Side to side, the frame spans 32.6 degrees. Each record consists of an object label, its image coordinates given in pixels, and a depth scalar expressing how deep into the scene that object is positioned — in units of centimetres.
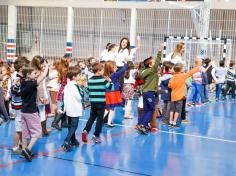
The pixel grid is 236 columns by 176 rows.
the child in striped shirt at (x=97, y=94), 629
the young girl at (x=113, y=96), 777
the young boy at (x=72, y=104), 591
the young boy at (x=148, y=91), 722
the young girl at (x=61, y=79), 722
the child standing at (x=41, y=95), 609
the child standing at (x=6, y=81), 767
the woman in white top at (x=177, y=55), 890
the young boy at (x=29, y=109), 536
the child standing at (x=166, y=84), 823
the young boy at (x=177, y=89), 800
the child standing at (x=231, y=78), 1363
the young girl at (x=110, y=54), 891
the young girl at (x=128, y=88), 887
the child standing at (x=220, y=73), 1290
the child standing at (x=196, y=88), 1141
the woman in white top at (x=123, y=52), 844
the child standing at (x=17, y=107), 567
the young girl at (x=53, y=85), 789
